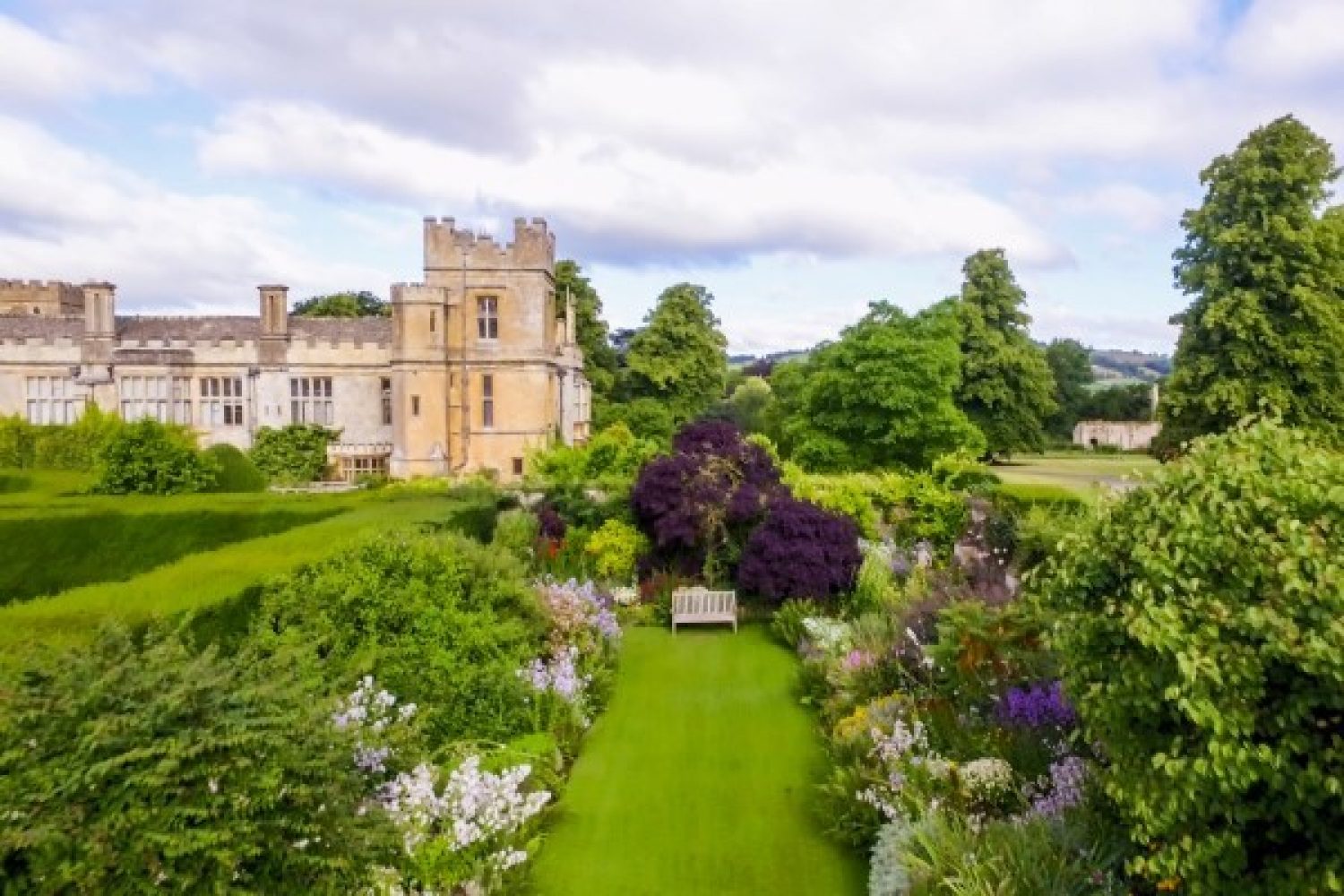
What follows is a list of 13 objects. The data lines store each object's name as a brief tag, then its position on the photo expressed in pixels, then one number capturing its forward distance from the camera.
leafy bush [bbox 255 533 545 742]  7.54
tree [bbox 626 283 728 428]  43.97
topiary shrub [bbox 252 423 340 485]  29.30
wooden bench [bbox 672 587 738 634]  13.85
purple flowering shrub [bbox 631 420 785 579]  14.81
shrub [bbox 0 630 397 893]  3.64
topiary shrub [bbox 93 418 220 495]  15.65
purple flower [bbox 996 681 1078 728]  7.07
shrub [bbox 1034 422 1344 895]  3.82
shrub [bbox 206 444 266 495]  18.14
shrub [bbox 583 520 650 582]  15.70
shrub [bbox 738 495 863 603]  13.49
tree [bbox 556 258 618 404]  42.22
